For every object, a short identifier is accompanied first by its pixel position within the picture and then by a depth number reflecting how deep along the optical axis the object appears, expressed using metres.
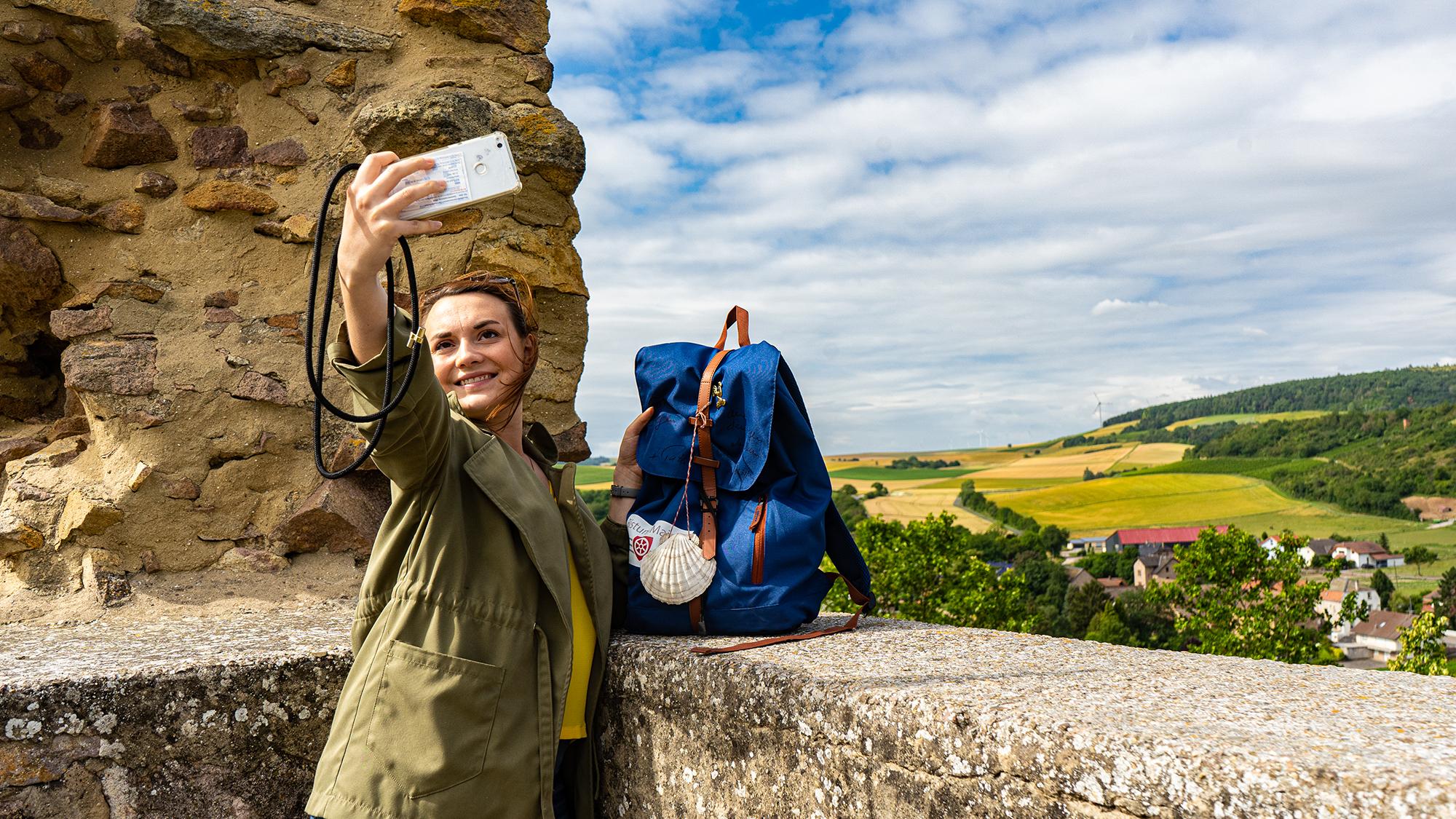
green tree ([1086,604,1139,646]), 37.34
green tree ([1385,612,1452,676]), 16.39
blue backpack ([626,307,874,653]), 1.97
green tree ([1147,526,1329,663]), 18.11
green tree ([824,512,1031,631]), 19.91
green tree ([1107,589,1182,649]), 40.31
